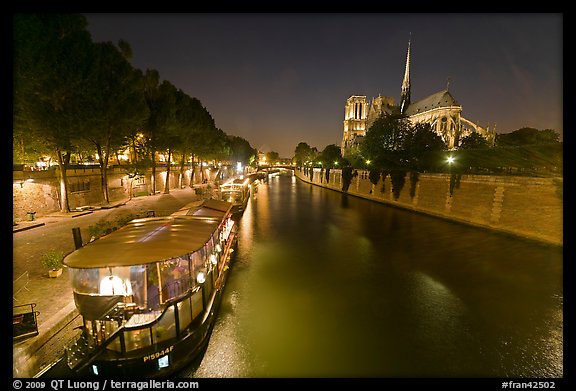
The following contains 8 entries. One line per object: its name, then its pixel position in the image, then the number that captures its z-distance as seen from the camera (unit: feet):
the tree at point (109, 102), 63.93
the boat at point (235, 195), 91.91
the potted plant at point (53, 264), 31.01
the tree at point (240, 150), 338.93
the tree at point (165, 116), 103.96
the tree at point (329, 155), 299.87
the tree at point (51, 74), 51.47
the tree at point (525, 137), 177.55
